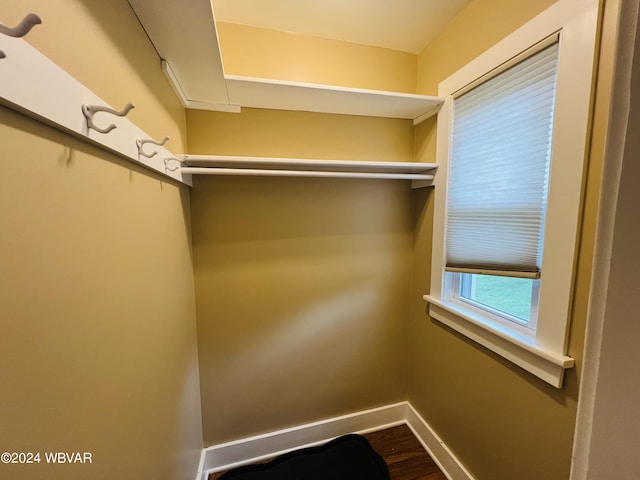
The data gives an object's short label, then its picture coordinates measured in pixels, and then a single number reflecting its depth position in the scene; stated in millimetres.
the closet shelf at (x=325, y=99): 1217
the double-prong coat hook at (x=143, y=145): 732
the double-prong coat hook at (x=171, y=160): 963
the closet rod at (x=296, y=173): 1200
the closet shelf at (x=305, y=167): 1239
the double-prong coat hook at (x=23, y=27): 303
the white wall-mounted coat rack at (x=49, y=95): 361
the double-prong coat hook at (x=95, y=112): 511
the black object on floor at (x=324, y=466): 1475
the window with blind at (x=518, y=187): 854
